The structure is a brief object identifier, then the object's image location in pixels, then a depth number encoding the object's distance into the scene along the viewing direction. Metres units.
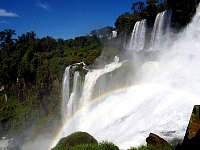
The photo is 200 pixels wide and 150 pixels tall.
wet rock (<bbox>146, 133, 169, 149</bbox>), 8.68
